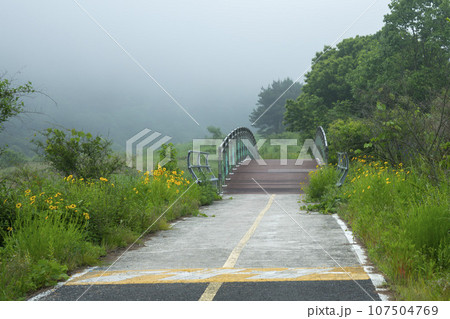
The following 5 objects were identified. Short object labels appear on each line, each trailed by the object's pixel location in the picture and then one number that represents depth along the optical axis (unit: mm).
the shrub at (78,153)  14711
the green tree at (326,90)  49656
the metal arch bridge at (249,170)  20719
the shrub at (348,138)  25531
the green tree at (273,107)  106312
